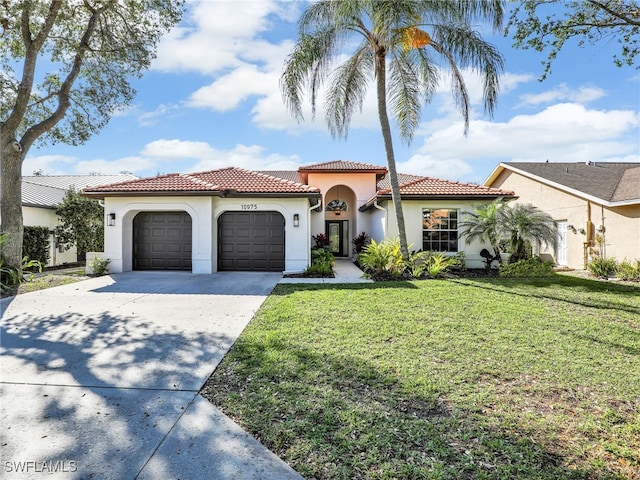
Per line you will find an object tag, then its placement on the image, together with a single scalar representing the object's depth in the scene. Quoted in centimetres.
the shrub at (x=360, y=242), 1862
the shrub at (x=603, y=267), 1286
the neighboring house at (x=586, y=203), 1373
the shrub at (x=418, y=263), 1197
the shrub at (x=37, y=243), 1435
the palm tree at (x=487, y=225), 1257
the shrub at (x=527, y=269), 1236
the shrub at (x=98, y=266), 1290
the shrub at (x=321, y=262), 1292
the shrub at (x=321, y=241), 1650
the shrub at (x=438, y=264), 1202
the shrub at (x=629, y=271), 1184
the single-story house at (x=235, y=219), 1321
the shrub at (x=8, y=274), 1035
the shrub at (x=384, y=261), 1205
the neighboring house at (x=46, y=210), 1534
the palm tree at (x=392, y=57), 1064
